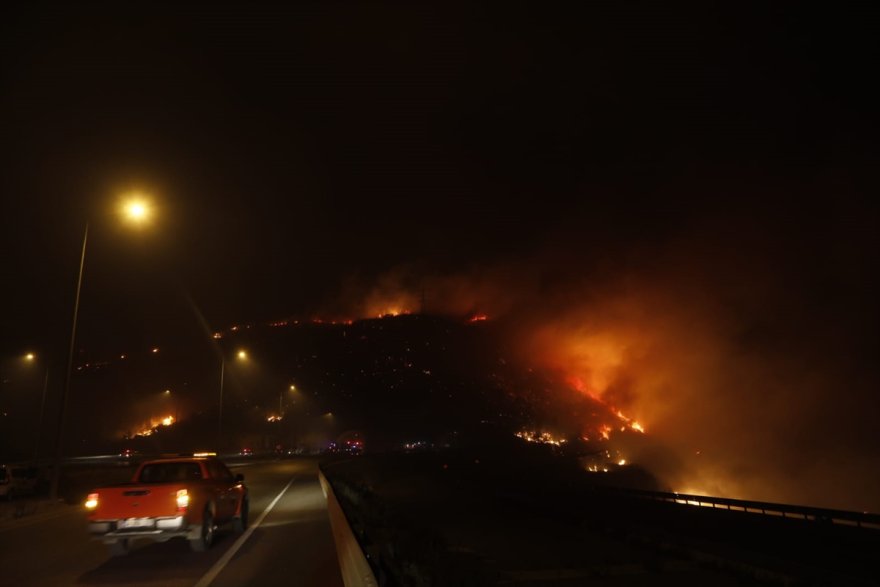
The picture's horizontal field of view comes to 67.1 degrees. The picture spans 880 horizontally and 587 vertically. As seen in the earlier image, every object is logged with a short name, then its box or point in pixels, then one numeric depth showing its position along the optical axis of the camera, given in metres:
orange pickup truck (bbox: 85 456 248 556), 11.49
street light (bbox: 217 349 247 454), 53.78
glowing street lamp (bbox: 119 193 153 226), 21.06
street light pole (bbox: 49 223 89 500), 21.27
